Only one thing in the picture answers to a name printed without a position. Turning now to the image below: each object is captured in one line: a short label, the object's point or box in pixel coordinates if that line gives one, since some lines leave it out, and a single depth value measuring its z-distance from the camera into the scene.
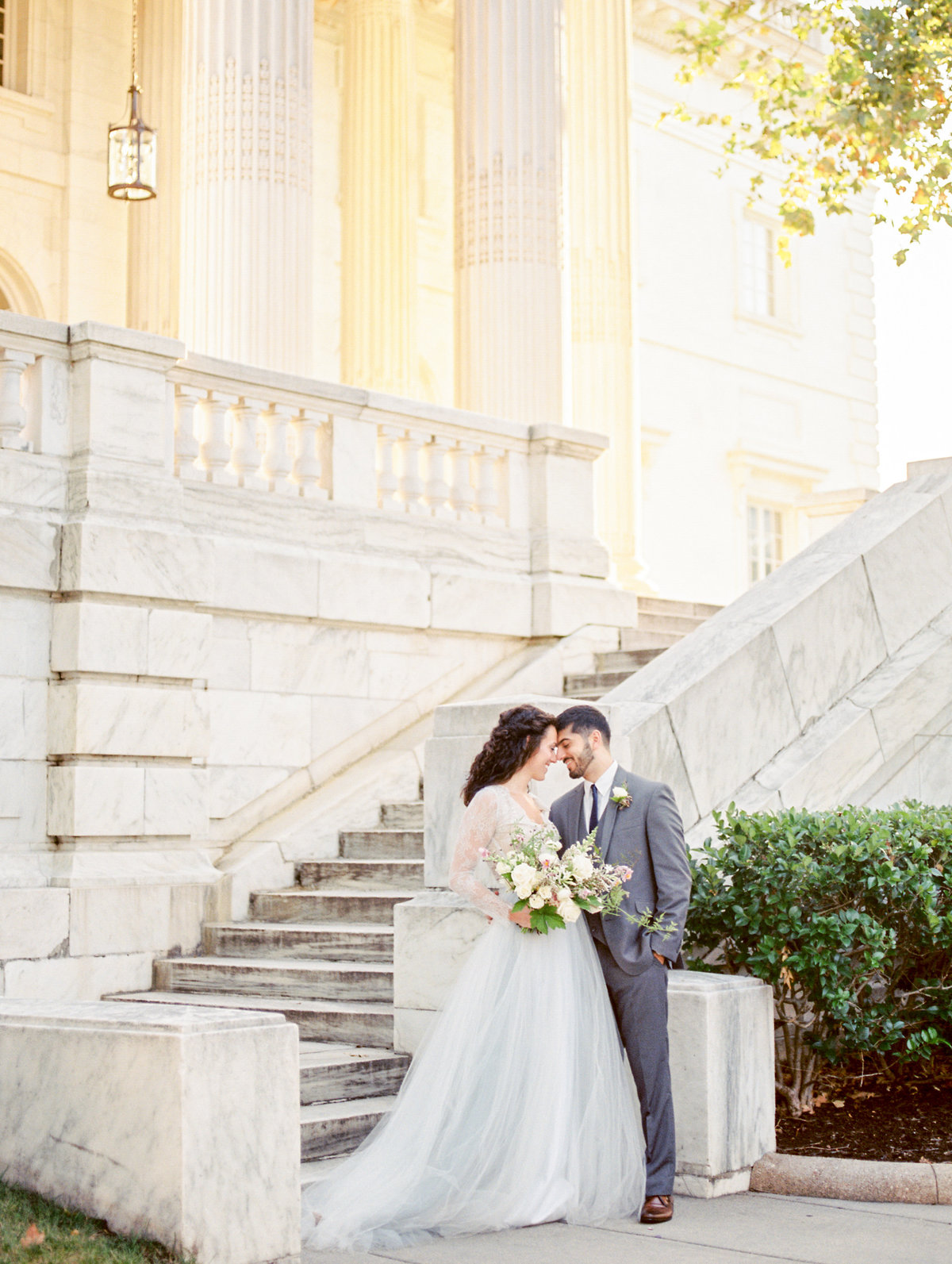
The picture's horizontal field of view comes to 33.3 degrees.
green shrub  7.09
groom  6.27
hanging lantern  12.97
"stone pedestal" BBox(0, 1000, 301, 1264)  5.11
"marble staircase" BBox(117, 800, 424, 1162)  7.28
